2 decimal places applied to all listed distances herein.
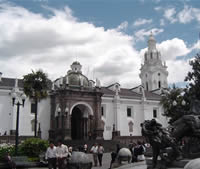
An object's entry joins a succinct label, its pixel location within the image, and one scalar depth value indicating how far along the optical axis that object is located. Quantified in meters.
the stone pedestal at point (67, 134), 35.61
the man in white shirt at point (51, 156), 12.00
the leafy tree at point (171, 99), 32.61
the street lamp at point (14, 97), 16.39
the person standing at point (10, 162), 13.76
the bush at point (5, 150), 16.17
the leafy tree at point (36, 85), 28.47
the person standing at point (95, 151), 16.93
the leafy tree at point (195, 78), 28.66
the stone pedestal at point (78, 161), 10.36
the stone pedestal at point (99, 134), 38.47
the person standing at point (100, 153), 17.00
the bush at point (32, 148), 17.91
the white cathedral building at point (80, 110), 37.31
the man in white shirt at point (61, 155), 12.11
